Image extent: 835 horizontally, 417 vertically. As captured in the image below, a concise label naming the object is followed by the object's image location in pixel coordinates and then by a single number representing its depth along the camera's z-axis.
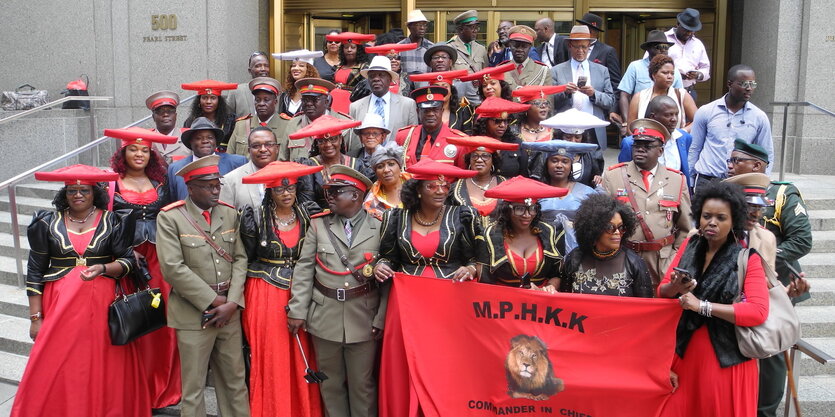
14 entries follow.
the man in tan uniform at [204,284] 6.16
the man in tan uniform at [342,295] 6.16
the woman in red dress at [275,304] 6.31
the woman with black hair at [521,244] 5.88
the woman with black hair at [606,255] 5.55
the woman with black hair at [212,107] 9.21
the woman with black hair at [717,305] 4.95
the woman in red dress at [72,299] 6.39
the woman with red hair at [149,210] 6.95
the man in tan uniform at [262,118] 8.88
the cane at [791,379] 5.33
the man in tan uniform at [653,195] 6.60
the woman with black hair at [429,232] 6.04
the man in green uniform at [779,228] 5.89
